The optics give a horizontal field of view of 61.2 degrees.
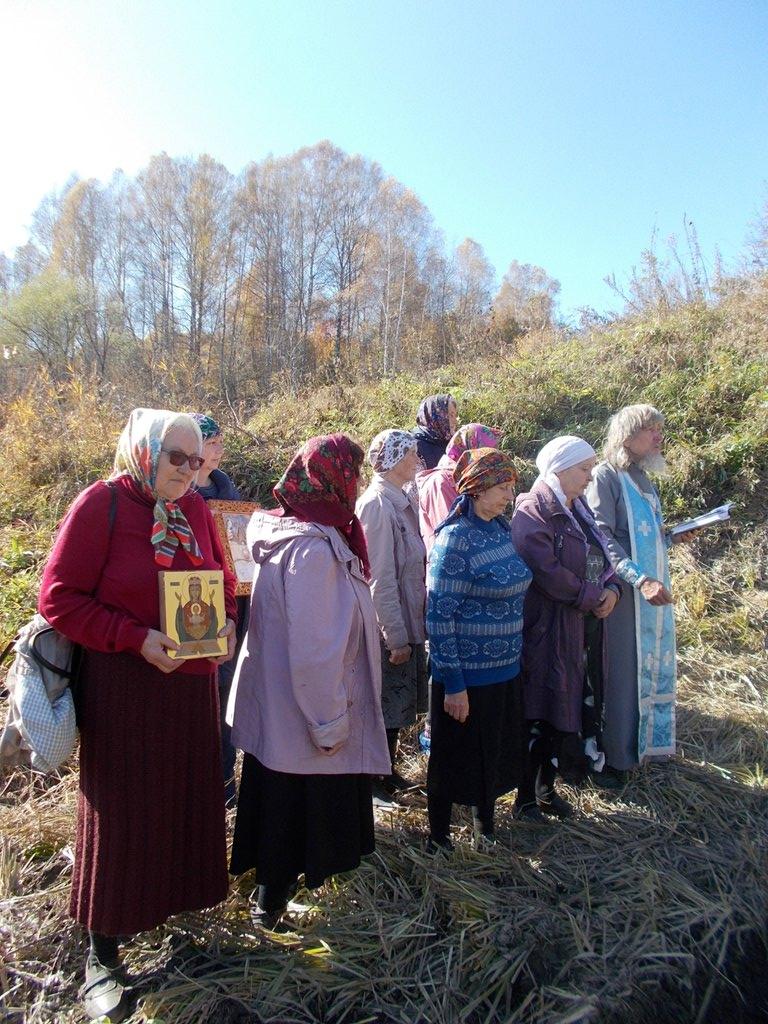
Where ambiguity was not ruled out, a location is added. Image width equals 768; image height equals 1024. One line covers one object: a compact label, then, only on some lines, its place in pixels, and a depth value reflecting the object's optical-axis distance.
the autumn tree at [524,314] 13.27
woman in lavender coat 2.29
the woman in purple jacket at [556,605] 3.20
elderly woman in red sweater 2.05
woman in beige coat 3.30
